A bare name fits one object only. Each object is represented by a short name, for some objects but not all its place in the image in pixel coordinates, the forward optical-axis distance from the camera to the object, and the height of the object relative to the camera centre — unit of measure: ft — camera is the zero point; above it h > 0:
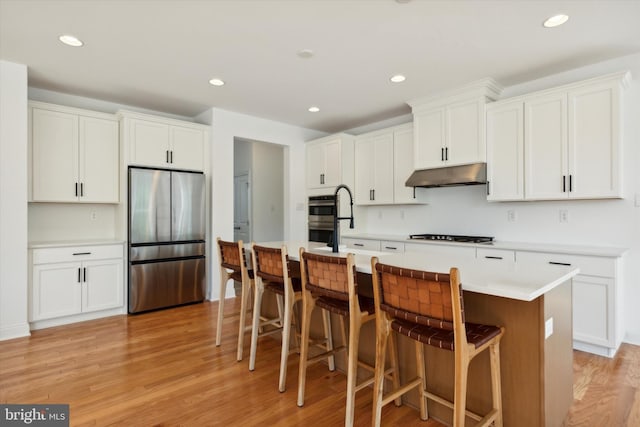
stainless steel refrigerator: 13.05 -0.96
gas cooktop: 12.43 -0.97
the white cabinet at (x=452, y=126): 12.08 +3.27
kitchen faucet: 8.68 -0.63
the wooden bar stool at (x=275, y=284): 7.38 -1.68
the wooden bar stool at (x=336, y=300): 5.94 -1.70
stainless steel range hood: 11.97 +1.36
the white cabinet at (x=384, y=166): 14.98 +2.20
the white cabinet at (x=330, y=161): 16.81 +2.66
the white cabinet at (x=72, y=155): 11.94 +2.22
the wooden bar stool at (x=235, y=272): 8.97 -1.61
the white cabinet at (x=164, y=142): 13.47 +3.04
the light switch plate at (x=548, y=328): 5.13 -1.77
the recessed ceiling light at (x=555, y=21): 8.01 +4.59
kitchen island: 5.11 -2.09
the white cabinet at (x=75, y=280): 11.37 -2.32
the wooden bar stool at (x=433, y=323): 4.46 -1.60
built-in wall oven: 16.97 -0.23
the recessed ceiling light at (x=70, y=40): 8.97 +4.68
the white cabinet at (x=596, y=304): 8.95 -2.48
